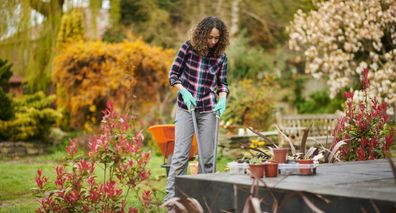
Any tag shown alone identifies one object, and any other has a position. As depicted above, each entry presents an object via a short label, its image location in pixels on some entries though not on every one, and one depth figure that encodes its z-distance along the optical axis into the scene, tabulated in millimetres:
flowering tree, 9977
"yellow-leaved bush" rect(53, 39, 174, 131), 12570
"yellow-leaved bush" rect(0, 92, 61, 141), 11578
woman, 4359
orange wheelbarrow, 5504
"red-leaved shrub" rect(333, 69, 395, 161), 4848
